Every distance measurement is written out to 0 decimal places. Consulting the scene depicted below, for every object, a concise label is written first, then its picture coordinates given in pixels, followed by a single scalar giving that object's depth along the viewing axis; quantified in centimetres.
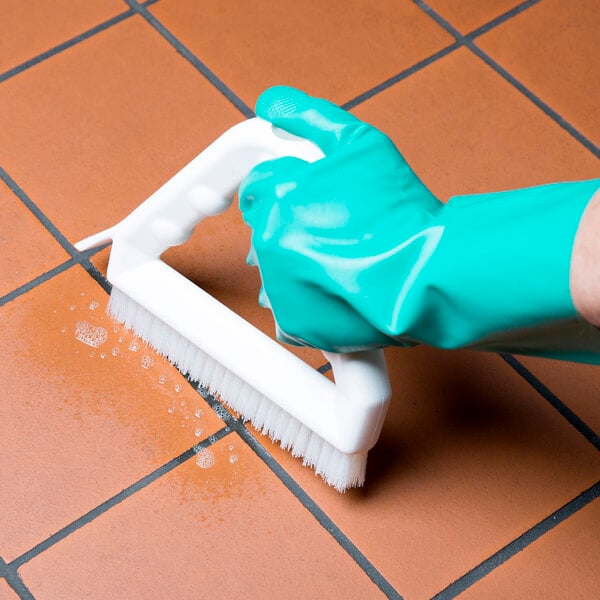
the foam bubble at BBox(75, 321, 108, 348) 115
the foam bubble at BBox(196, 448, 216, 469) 111
